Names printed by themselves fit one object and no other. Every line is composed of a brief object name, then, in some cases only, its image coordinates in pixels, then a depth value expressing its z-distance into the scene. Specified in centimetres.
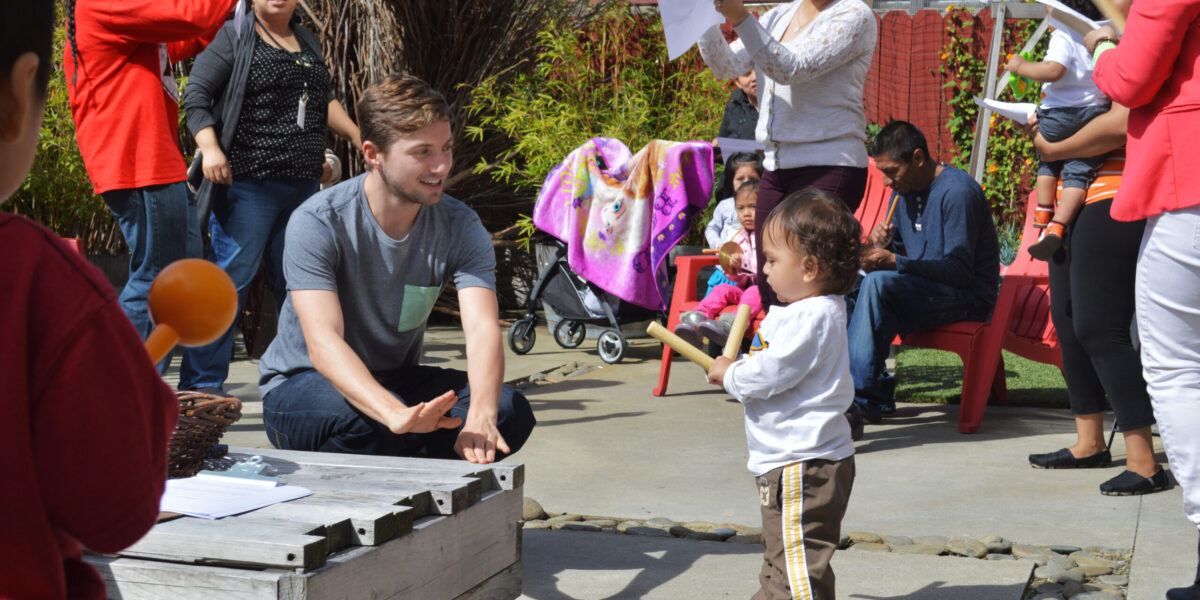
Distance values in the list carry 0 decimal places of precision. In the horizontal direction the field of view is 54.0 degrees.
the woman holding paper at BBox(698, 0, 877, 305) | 407
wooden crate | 196
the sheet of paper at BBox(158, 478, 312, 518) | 218
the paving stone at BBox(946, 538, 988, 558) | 324
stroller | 674
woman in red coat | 272
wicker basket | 237
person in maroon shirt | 87
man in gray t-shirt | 286
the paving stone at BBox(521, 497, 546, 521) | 359
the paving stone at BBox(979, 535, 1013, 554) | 327
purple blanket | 653
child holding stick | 255
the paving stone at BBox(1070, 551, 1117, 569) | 313
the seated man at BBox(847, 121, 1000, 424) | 489
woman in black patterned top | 439
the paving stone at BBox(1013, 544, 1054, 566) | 319
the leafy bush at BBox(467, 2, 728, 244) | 746
